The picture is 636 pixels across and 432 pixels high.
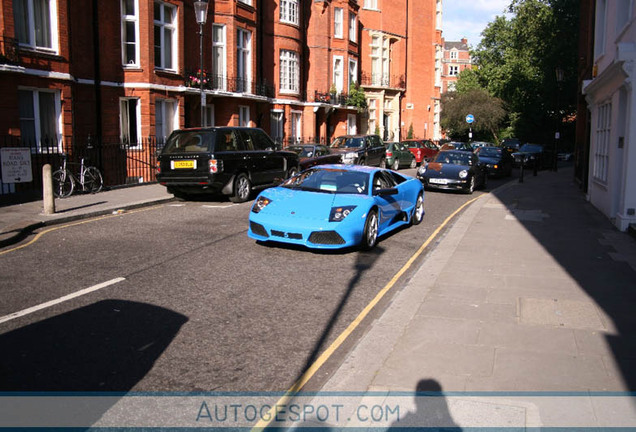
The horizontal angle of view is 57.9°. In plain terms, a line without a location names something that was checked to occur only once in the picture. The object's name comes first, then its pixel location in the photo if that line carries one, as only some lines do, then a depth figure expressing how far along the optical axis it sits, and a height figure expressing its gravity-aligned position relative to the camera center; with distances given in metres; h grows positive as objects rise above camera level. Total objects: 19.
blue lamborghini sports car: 8.78 -0.99
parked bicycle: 15.02 -0.94
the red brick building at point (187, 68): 17.41 +3.36
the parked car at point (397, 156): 28.83 -0.44
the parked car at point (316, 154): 20.56 -0.26
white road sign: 12.96 -0.44
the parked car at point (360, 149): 24.91 -0.07
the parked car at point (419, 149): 33.28 -0.07
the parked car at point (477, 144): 42.39 +0.31
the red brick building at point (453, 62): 114.25 +17.16
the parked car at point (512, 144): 43.22 +0.35
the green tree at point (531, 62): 50.84 +8.29
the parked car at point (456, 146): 32.16 +0.12
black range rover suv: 14.26 -0.40
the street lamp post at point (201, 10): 17.67 +4.18
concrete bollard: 12.20 -1.01
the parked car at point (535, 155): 36.16 -0.47
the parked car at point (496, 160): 27.44 -0.56
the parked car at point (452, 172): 19.04 -0.80
